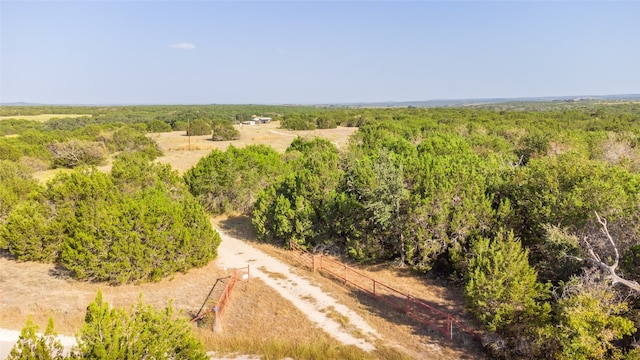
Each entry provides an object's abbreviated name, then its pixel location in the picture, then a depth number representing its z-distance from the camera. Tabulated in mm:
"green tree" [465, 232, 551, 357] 10828
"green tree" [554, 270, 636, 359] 9078
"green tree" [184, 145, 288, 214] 26031
